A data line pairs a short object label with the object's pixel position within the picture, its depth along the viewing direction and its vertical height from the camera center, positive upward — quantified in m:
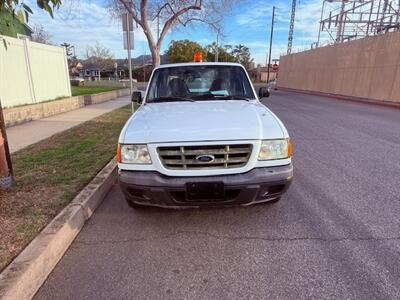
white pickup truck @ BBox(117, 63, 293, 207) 2.95 -0.92
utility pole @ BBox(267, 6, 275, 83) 46.95 +4.17
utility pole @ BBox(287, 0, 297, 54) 52.41 +6.08
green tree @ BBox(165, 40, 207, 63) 61.78 +2.96
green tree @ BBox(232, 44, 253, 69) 85.10 +3.21
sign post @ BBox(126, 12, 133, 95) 8.27 +0.78
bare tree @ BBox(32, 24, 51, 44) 37.89 +3.38
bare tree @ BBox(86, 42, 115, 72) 74.00 +0.98
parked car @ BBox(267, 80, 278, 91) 40.09 -2.70
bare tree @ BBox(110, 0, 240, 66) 13.65 +2.40
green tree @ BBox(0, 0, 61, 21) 2.71 +0.52
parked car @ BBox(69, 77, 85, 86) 33.44 -2.02
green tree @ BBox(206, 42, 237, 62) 65.62 +2.38
